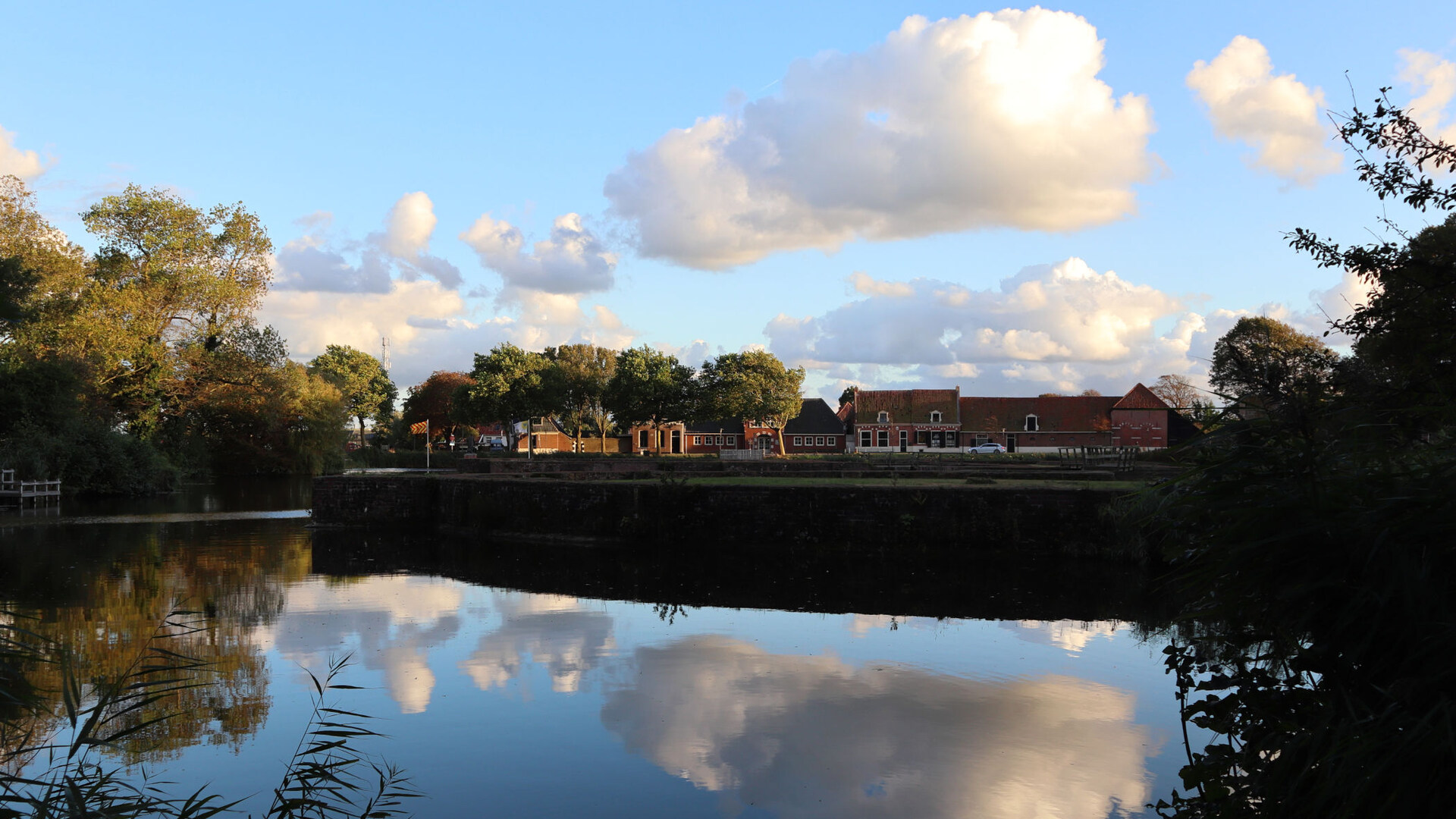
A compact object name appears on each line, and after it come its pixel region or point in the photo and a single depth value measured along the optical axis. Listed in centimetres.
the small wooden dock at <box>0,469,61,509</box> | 2981
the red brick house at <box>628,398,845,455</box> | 7531
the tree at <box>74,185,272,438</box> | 3875
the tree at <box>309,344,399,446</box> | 7944
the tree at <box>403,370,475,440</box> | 8512
